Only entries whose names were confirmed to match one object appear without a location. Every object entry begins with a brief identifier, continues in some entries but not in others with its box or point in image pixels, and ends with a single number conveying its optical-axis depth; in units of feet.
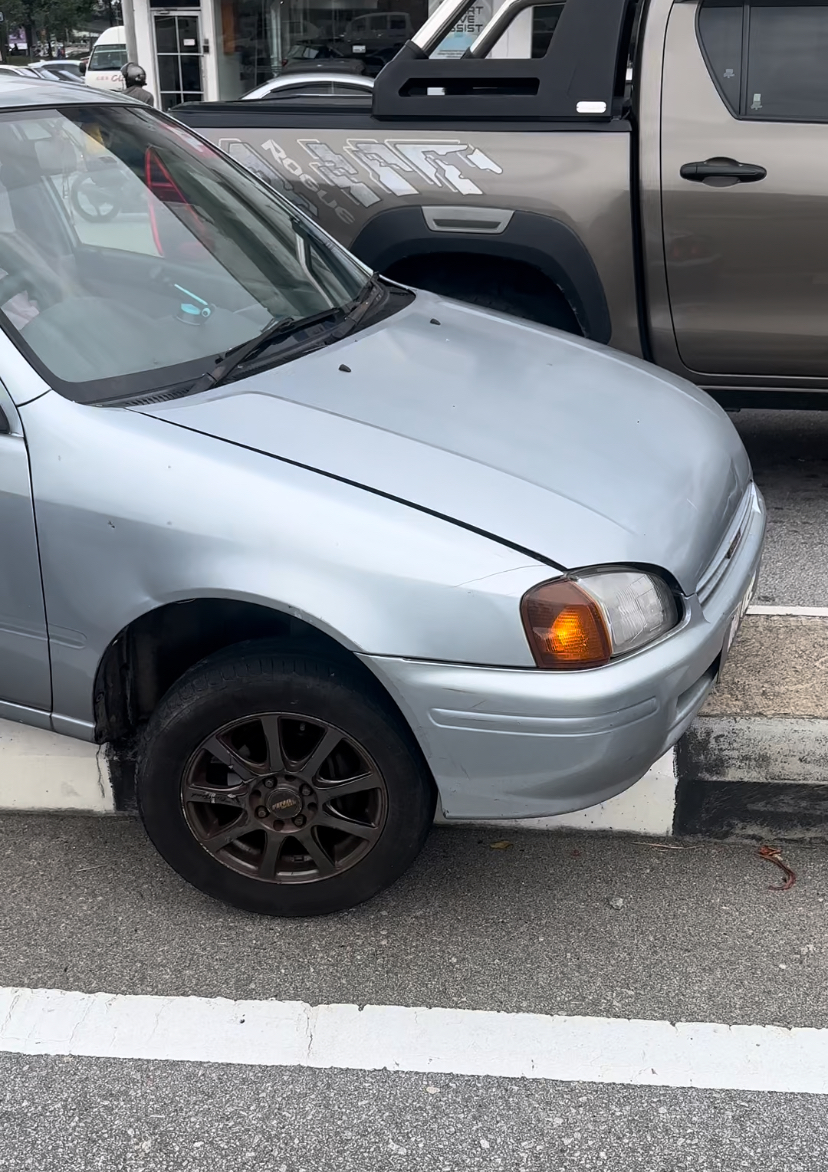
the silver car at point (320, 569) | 7.49
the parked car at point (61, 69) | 96.43
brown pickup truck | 14.39
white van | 81.56
